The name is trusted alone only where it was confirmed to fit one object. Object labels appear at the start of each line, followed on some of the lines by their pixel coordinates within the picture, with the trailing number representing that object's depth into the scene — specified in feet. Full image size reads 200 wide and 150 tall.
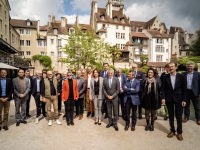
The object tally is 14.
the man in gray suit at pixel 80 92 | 23.02
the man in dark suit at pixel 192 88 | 19.67
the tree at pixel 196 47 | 152.77
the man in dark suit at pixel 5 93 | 18.40
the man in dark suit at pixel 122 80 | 21.50
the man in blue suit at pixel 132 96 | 18.03
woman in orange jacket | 20.24
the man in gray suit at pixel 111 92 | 18.94
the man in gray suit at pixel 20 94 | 20.08
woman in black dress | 17.17
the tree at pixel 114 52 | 131.85
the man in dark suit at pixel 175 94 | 15.79
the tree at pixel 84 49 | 79.97
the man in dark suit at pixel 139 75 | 22.04
